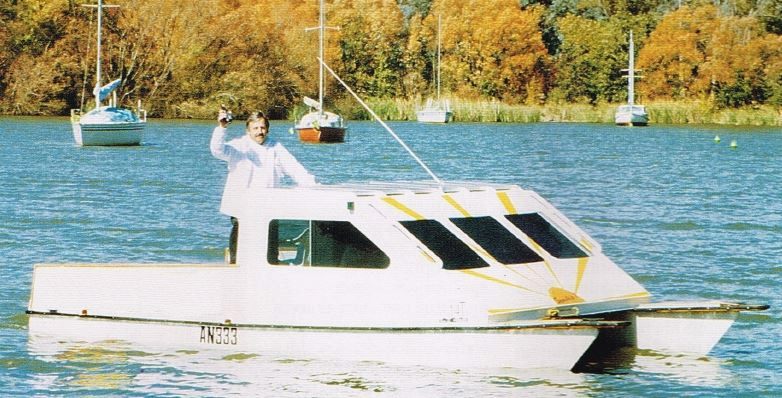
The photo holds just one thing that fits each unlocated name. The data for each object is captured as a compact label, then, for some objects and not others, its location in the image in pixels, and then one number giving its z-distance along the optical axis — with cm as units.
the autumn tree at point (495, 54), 11944
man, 1533
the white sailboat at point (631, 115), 9769
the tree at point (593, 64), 11512
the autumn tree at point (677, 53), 10894
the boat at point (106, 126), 6481
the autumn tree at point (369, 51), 11919
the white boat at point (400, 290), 1409
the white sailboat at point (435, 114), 9981
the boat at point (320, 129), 7194
